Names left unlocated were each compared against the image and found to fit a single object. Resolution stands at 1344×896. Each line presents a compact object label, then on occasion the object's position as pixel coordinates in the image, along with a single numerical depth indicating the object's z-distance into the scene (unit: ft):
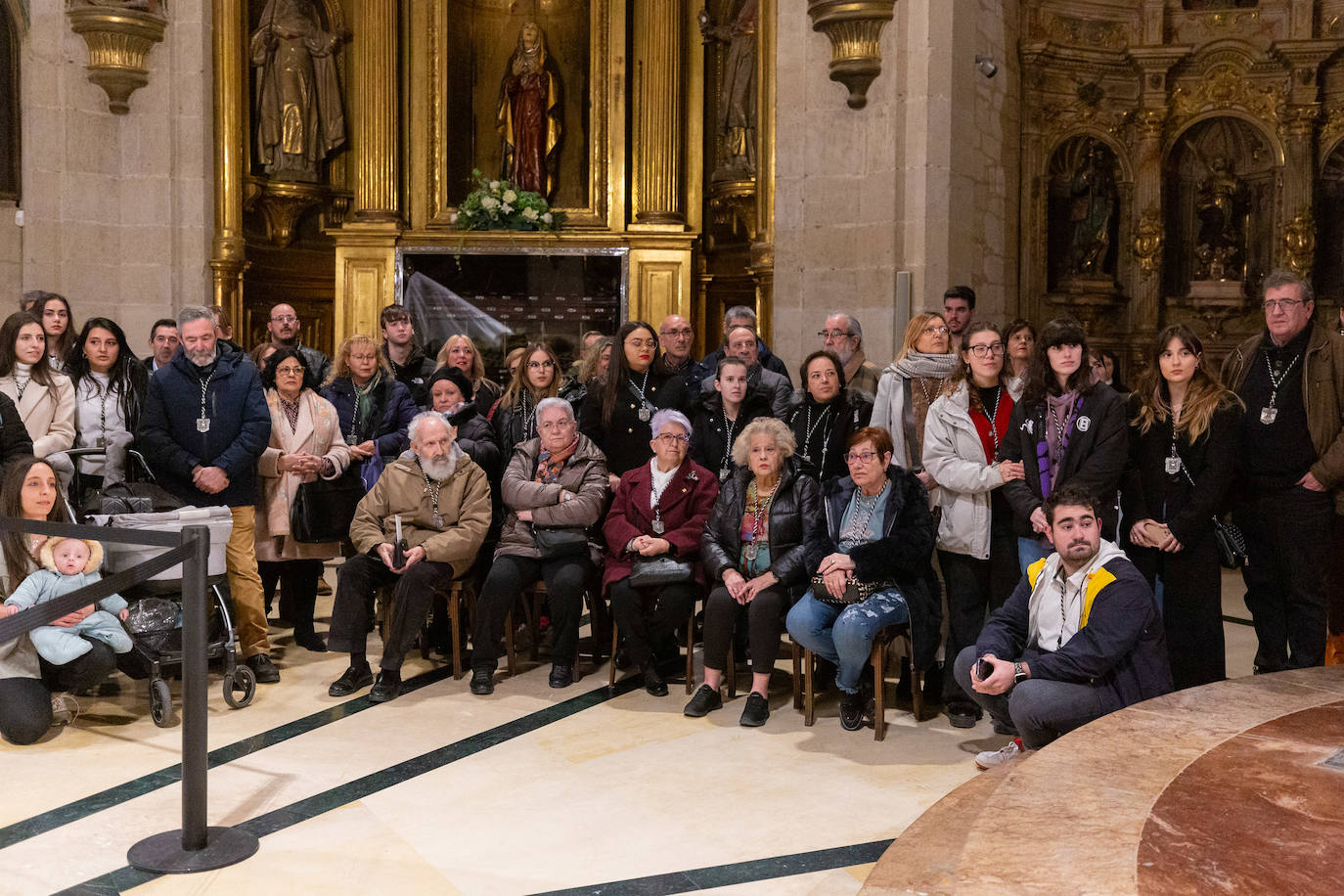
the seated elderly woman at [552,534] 19.84
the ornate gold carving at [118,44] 31.45
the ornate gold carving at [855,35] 28.04
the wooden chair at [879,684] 17.28
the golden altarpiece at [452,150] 36.81
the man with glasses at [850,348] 21.48
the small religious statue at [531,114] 38.91
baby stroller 17.87
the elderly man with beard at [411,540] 19.45
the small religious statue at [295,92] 36.60
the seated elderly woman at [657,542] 19.35
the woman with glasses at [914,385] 19.19
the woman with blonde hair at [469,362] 23.53
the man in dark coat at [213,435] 19.72
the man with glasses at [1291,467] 18.19
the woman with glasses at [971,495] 18.03
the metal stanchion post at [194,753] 12.75
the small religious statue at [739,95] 36.01
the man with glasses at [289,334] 25.55
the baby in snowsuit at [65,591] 17.16
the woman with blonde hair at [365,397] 22.80
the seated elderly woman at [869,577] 17.65
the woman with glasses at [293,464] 21.16
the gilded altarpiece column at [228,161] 33.65
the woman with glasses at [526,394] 21.93
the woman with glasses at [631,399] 21.80
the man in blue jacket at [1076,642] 14.02
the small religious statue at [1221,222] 34.91
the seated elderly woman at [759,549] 18.38
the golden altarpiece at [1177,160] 33.58
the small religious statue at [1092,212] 34.88
